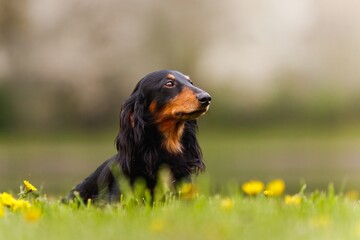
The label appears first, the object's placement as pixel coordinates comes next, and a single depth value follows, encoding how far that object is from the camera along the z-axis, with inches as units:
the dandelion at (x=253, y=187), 300.4
